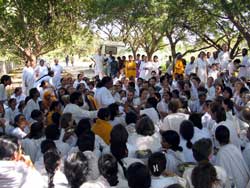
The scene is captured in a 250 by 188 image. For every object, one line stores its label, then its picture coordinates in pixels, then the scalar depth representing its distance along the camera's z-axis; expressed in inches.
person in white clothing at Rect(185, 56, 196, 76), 442.7
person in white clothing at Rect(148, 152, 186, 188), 120.1
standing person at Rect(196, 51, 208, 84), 433.4
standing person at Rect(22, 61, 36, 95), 400.0
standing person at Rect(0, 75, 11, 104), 303.7
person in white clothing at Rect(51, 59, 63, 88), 424.9
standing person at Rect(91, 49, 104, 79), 549.3
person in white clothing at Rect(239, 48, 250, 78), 415.5
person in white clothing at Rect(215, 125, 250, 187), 137.7
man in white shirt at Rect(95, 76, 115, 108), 273.4
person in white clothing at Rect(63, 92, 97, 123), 235.8
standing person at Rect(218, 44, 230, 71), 450.7
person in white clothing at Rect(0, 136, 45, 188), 111.2
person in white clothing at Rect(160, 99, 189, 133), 192.0
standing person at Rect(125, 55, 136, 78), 511.1
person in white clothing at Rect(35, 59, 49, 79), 417.2
